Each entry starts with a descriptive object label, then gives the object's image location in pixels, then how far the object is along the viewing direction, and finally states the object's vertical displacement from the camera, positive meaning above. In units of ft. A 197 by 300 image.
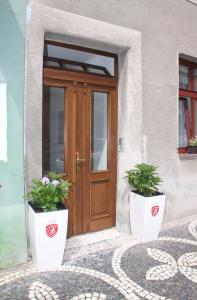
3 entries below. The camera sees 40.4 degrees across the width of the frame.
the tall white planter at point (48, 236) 8.86 -3.05
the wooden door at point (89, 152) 11.53 -0.27
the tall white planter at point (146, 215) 11.35 -3.02
